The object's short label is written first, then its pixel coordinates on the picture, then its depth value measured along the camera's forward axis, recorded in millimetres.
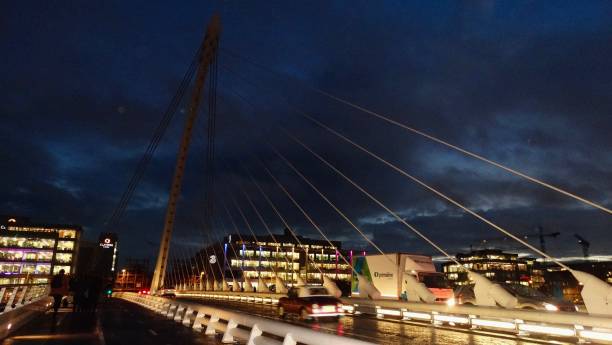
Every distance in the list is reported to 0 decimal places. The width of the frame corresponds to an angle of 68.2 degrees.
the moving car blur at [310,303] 18594
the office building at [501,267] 180500
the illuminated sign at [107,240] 129413
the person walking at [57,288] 21122
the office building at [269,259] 136125
